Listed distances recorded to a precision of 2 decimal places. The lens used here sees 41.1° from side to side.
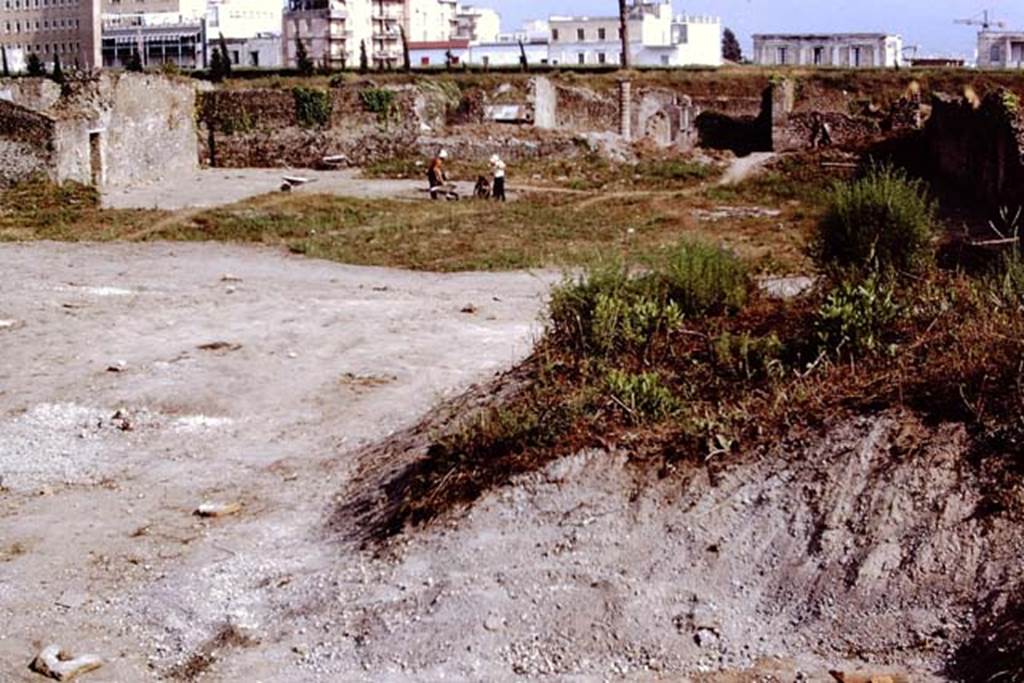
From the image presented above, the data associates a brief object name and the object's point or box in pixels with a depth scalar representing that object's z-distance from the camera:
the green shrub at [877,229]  11.62
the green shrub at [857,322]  9.48
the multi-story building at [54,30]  100.44
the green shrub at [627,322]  10.36
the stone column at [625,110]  43.78
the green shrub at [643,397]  9.32
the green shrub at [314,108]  39.41
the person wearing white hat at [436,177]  30.94
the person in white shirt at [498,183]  30.38
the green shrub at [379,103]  39.19
